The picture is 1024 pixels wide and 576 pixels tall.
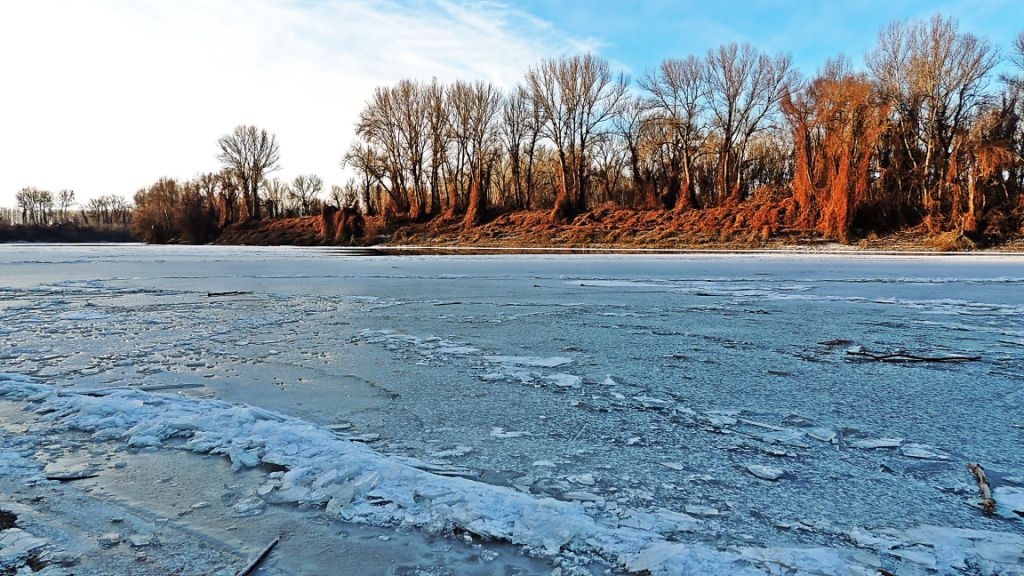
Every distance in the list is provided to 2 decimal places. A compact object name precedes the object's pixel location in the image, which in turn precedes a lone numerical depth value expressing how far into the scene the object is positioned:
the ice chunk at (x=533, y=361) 4.47
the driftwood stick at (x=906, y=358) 4.42
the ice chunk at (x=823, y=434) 2.85
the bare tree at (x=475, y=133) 45.38
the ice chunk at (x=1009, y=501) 2.08
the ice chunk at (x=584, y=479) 2.39
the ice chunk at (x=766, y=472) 2.44
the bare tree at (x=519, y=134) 44.88
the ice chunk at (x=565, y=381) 3.88
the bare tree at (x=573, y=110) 40.81
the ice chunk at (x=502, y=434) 2.95
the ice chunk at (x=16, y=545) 1.83
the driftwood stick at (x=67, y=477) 2.40
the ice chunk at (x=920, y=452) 2.59
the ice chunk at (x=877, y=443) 2.74
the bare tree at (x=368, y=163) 49.97
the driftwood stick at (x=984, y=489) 2.12
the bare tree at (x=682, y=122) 37.75
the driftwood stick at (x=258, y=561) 1.74
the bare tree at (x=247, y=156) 60.78
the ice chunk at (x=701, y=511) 2.13
